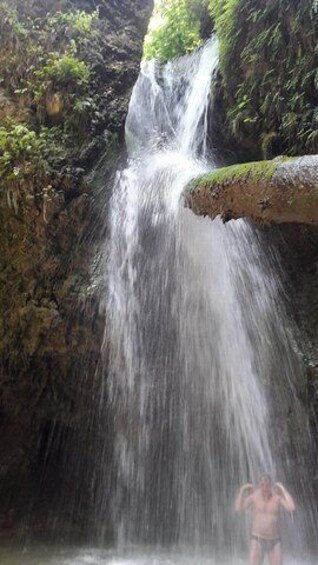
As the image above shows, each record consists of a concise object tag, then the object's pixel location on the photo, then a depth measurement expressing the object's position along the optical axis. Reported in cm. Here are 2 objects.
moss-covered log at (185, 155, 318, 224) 351
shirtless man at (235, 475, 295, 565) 498
